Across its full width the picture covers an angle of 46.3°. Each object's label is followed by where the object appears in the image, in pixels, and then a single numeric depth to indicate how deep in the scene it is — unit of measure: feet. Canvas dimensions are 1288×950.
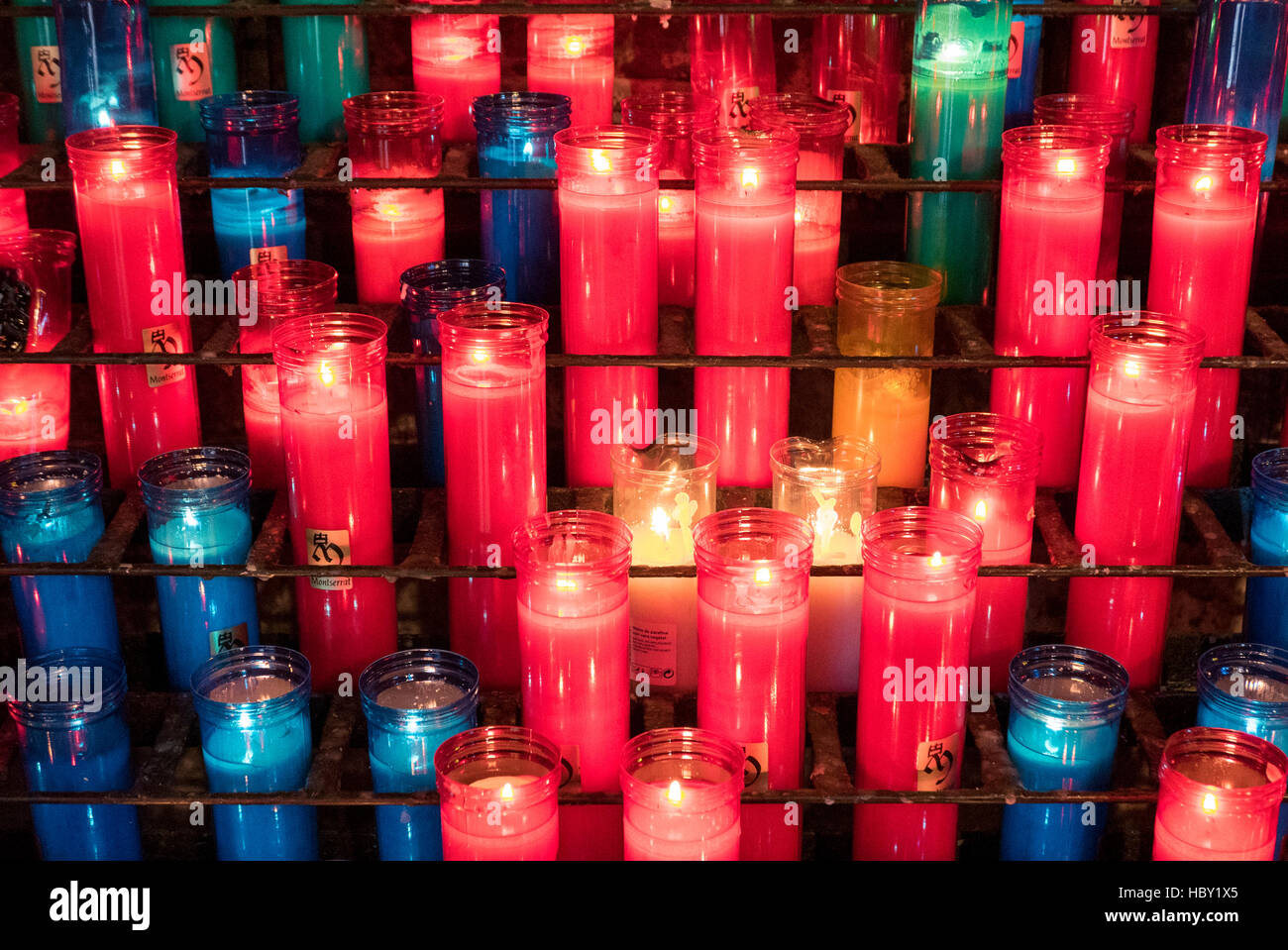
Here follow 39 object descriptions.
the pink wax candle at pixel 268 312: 6.88
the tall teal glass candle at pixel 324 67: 7.22
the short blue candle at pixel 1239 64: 6.60
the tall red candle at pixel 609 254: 6.29
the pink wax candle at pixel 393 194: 6.87
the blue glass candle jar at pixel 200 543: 6.70
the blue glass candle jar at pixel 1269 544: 6.75
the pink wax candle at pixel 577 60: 7.09
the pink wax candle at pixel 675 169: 6.92
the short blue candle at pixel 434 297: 6.69
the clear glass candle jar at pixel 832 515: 6.64
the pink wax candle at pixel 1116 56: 7.14
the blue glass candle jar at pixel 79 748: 6.66
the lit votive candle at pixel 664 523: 6.64
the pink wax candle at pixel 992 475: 6.58
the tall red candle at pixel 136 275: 6.48
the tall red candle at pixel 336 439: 6.37
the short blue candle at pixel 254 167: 6.81
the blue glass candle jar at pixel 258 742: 6.46
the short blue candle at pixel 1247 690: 6.48
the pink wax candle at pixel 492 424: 6.26
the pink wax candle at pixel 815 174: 6.88
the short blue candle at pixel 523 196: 6.76
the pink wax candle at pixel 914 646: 6.16
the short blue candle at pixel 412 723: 6.44
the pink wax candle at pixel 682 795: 5.83
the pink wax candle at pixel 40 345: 6.91
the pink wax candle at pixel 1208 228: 6.41
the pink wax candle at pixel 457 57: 7.23
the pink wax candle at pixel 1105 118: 6.82
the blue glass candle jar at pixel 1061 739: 6.47
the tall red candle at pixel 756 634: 6.12
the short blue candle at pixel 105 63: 6.67
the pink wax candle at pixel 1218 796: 5.97
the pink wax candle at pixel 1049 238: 6.33
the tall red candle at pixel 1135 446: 6.26
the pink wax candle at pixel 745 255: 6.27
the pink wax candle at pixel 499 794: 5.90
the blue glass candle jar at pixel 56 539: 6.80
